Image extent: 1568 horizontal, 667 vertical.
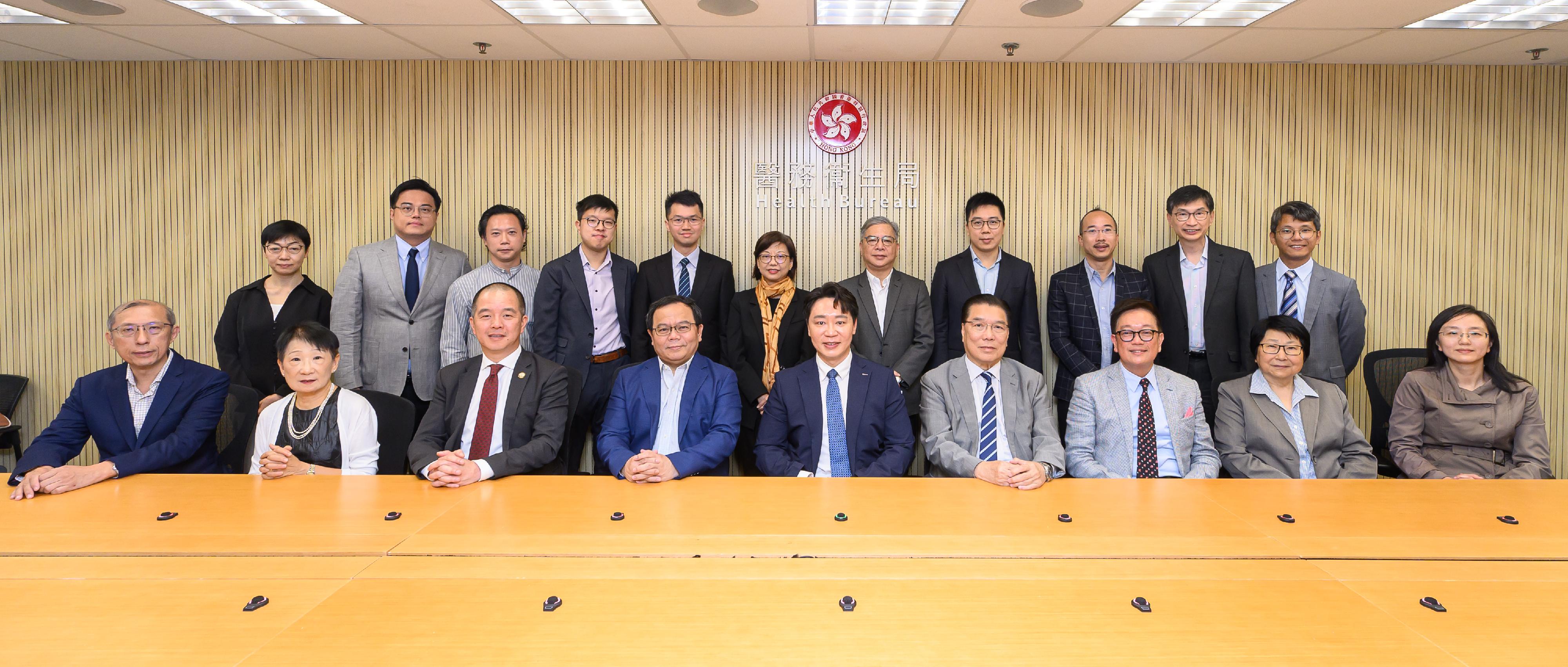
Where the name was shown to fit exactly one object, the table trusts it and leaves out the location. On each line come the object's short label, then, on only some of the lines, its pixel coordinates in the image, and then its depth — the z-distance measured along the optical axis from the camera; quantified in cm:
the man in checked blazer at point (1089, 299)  420
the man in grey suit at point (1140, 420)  301
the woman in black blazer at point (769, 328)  406
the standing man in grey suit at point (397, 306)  408
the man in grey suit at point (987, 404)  307
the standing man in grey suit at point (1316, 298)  413
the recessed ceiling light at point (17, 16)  402
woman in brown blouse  322
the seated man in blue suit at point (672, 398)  315
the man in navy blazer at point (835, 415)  307
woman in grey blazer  307
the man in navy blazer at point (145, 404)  289
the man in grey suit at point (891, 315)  414
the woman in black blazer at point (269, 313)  399
